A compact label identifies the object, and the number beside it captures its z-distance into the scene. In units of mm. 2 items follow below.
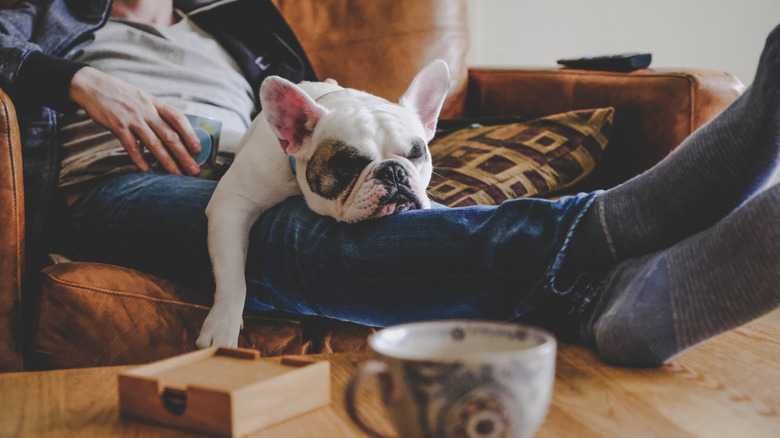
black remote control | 1538
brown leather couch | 934
